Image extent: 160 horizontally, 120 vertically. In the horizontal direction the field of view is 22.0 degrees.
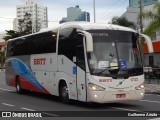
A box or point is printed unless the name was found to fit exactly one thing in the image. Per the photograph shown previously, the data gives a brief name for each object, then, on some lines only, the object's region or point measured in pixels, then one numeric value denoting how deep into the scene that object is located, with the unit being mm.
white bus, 14883
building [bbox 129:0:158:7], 56000
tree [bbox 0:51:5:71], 106650
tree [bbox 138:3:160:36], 32938
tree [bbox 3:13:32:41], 98175
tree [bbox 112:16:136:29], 45531
